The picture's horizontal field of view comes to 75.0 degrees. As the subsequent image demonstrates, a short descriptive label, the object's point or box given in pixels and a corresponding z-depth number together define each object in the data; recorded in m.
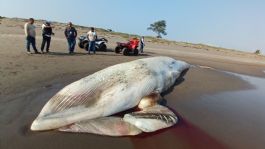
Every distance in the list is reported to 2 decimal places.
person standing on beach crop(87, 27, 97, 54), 9.59
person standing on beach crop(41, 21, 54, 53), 8.47
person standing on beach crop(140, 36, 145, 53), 11.82
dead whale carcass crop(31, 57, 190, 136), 3.01
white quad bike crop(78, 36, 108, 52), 10.39
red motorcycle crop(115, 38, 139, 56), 10.05
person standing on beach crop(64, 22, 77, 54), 8.94
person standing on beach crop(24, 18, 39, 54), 7.98
